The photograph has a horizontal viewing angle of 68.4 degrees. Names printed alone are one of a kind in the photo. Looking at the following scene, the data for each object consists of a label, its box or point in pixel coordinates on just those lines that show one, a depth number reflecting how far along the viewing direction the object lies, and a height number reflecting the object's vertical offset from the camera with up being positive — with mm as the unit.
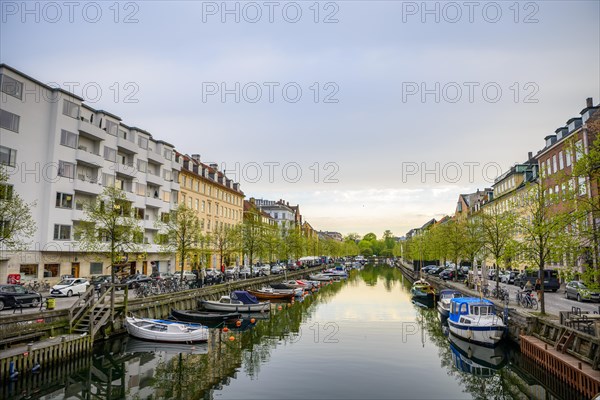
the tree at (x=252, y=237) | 68312 +990
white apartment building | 43688 +8876
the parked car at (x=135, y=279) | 47444 -4197
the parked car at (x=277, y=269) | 85375 -5080
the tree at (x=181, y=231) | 49719 +1332
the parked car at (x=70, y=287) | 39031 -4206
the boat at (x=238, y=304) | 44438 -6188
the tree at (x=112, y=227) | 37750 +1284
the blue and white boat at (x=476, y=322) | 29828 -5235
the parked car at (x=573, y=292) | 37938 -4049
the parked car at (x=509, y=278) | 62750 -4327
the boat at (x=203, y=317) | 37938 -6439
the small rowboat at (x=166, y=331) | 30156 -6136
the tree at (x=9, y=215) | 28969 +1715
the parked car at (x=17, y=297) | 30141 -3977
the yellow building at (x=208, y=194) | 76438 +9356
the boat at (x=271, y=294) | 56094 -6432
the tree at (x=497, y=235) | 43094 +1228
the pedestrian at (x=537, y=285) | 43125 -3656
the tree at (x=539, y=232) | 24350 +1055
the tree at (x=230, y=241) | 64938 +302
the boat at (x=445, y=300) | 42125 -5353
